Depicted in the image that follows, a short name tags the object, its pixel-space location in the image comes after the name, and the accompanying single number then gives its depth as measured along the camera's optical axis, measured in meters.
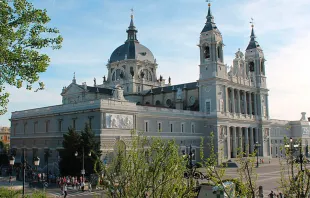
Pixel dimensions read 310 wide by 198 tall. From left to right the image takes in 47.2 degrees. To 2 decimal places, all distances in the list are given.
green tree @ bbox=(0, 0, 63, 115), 15.80
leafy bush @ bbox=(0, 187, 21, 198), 18.43
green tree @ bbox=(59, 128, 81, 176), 39.16
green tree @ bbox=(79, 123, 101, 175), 39.00
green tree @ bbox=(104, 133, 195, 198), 12.02
